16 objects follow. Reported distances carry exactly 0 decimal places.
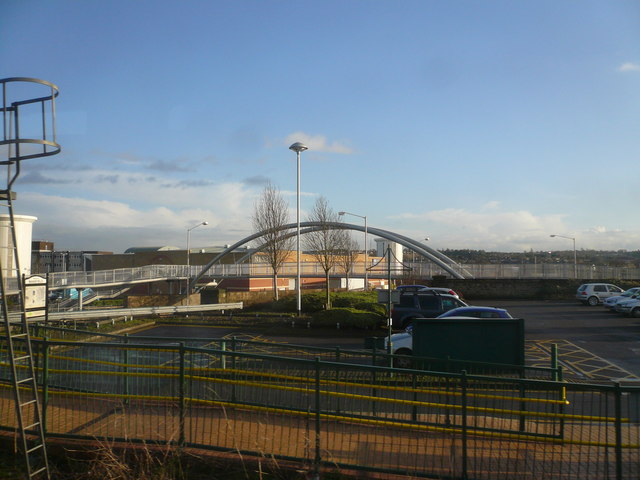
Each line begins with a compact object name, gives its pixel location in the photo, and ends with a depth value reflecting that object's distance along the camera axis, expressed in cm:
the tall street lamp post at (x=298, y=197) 2758
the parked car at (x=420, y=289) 2409
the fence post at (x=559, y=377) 668
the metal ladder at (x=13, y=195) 548
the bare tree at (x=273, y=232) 3316
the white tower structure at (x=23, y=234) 2134
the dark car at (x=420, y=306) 2003
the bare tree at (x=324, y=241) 3284
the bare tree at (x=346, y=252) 3905
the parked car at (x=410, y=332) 1318
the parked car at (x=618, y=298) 2686
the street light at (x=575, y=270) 4475
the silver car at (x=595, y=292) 3172
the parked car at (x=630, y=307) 2544
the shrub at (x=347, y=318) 2256
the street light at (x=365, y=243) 3934
